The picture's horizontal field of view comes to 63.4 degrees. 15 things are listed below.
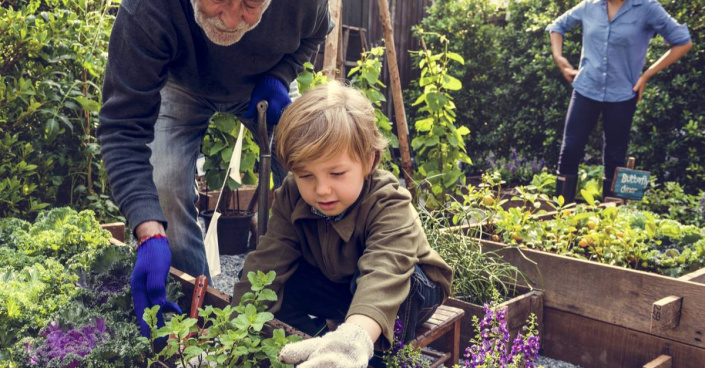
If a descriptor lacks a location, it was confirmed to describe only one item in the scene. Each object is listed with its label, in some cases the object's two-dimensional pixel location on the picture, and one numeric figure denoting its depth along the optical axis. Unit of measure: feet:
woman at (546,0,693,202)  12.83
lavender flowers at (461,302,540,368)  4.18
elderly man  5.39
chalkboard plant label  10.50
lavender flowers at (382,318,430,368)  4.44
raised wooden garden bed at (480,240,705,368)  6.42
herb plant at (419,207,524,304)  7.61
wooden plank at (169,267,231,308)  5.49
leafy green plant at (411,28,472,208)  11.10
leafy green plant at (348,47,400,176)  11.21
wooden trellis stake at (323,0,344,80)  10.86
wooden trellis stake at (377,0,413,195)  11.21
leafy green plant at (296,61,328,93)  10.03
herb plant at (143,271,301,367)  3.84
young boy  4.78
